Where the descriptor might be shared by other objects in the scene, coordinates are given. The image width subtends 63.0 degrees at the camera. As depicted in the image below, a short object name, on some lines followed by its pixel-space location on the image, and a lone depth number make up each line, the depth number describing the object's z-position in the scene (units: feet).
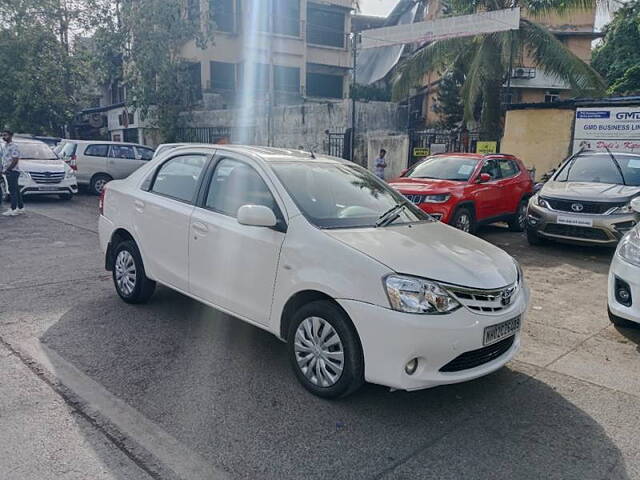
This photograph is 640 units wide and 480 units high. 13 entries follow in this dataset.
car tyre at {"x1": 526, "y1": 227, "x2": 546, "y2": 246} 29.88
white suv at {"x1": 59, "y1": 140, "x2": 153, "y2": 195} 51.67
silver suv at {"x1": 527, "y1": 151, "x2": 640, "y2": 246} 26.68
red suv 29.78
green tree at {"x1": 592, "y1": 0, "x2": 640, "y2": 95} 91.71
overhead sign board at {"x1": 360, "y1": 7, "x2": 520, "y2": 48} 46.80
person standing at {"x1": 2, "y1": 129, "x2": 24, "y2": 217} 36.29
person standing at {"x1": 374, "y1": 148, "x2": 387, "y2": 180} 49.63
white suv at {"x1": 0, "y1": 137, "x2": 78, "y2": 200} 44.11
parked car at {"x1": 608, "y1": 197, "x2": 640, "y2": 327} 15.08
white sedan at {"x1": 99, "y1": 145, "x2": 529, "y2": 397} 10.61
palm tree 50.44
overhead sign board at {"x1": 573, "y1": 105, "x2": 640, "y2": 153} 42.78
